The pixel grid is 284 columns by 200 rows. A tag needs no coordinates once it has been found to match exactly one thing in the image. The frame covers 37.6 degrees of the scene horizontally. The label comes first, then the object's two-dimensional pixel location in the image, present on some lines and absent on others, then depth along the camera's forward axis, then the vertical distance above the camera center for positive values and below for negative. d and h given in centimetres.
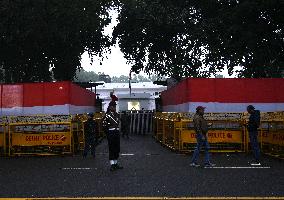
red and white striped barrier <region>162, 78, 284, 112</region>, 1761 +76
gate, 2819 -67
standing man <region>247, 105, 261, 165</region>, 1210 -39
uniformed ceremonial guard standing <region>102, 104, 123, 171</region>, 1116 -48
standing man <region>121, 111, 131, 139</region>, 2485 -64
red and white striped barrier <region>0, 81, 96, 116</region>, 1869 +67
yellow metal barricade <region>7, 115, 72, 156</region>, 1512 -80
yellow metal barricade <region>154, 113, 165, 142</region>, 2042 -69
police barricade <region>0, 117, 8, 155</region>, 1510 -87
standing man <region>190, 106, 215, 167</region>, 1151 -53
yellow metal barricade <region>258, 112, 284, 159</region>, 1355 -77
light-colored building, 7112 +414
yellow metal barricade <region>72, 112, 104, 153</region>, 1584 -77
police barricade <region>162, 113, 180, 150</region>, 1605 -75
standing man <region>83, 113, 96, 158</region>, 1434 -78
